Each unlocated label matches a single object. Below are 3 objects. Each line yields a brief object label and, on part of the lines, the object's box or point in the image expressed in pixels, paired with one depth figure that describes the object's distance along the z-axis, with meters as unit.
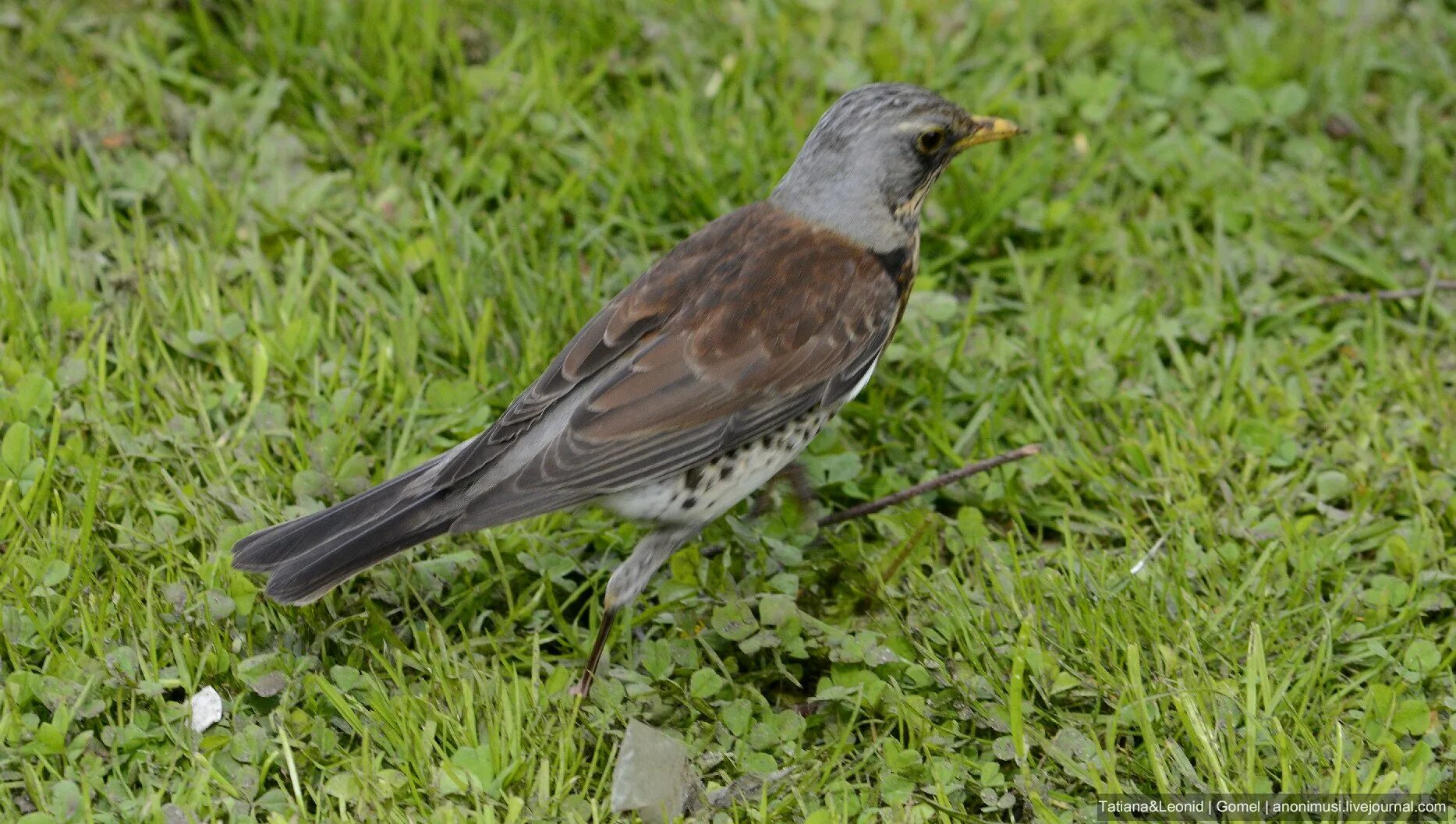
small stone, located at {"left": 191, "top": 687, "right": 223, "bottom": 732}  7.19
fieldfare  7.39
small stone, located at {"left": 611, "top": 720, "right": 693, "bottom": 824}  7.05
